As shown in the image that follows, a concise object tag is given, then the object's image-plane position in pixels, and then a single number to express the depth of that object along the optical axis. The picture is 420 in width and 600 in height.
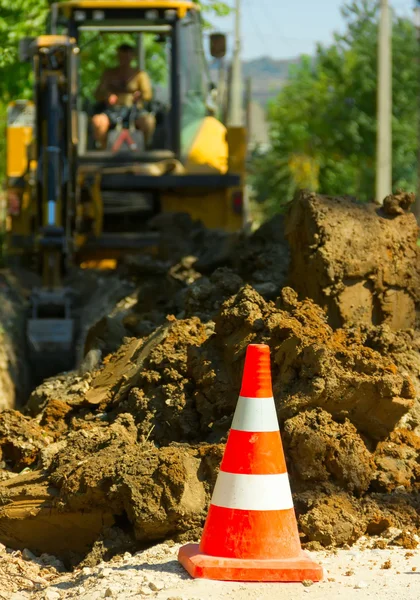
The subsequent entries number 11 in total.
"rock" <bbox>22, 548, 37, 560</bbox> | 9.57
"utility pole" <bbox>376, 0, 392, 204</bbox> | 37.47
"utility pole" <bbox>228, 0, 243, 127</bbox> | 52.07
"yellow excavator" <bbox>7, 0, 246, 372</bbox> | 18.51
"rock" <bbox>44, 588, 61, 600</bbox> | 8.30
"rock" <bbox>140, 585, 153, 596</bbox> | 7.87
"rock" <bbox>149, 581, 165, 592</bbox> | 7.94
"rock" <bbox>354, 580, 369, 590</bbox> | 7.94
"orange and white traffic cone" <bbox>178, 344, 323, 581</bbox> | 8.10
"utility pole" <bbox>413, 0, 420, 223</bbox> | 41.58
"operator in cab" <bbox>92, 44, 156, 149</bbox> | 21.53
